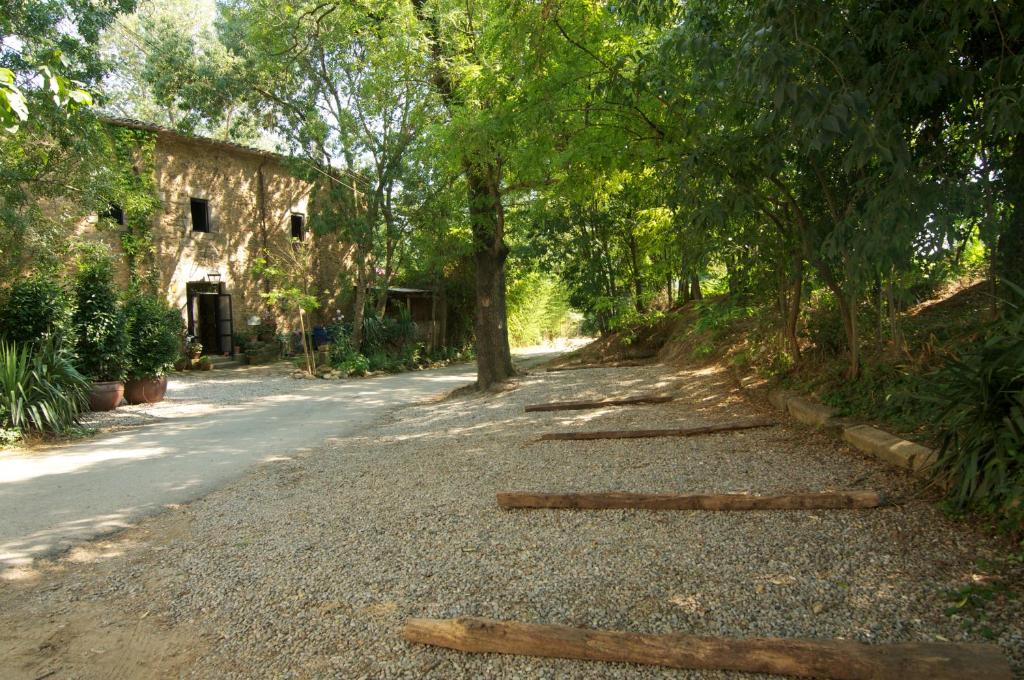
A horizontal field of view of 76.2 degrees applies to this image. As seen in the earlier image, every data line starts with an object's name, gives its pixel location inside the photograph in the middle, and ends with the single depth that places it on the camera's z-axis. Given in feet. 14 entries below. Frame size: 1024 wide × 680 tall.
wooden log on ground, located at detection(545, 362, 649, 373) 39.48
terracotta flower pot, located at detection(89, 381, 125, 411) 33.32
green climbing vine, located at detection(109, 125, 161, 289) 47.62
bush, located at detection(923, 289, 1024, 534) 10.18
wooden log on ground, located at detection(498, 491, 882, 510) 12.12
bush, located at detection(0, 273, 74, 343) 29.81
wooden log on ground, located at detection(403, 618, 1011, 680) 6.98
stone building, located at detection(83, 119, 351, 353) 54.03
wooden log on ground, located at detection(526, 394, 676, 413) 25.93
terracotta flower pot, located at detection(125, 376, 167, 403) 36.47
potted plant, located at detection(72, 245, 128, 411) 32.73
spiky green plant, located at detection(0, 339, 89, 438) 25.38
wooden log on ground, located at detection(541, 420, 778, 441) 19.22
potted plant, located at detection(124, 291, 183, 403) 35.94
